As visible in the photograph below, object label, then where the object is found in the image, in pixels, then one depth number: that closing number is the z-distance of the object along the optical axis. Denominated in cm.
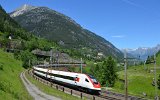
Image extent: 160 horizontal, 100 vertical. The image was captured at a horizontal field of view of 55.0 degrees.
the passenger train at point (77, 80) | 3017
